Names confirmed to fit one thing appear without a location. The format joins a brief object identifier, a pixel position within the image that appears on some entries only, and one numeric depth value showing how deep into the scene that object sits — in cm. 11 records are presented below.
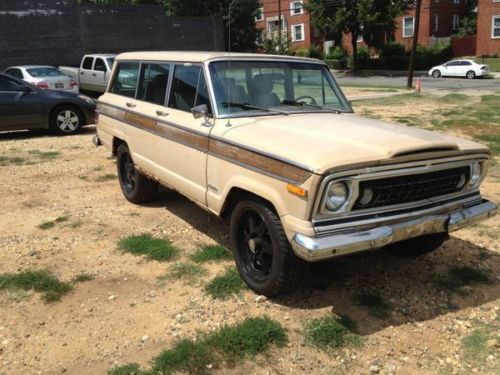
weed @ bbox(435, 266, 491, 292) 438
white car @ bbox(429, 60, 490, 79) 3381
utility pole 2548
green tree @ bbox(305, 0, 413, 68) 3900
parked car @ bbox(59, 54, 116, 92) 1850
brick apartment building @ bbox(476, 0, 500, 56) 4172
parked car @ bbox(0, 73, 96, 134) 1135
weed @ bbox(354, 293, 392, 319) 394
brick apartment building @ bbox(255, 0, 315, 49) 5591
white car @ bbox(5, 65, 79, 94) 1728
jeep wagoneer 352
